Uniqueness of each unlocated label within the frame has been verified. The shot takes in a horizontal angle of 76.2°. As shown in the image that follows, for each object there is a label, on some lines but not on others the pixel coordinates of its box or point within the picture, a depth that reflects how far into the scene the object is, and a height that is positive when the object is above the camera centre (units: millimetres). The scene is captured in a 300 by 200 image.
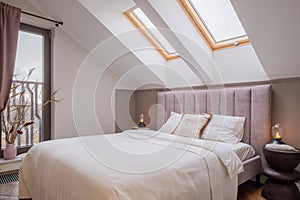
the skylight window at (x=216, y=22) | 2480 +1060
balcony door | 3133 +287
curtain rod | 2973 +1317
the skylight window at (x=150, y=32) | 3055 +1110
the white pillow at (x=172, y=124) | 2909 -400
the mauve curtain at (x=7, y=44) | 2693 +778
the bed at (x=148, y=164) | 1228 -514
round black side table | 1890 -769
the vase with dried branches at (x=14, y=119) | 2822 -336
